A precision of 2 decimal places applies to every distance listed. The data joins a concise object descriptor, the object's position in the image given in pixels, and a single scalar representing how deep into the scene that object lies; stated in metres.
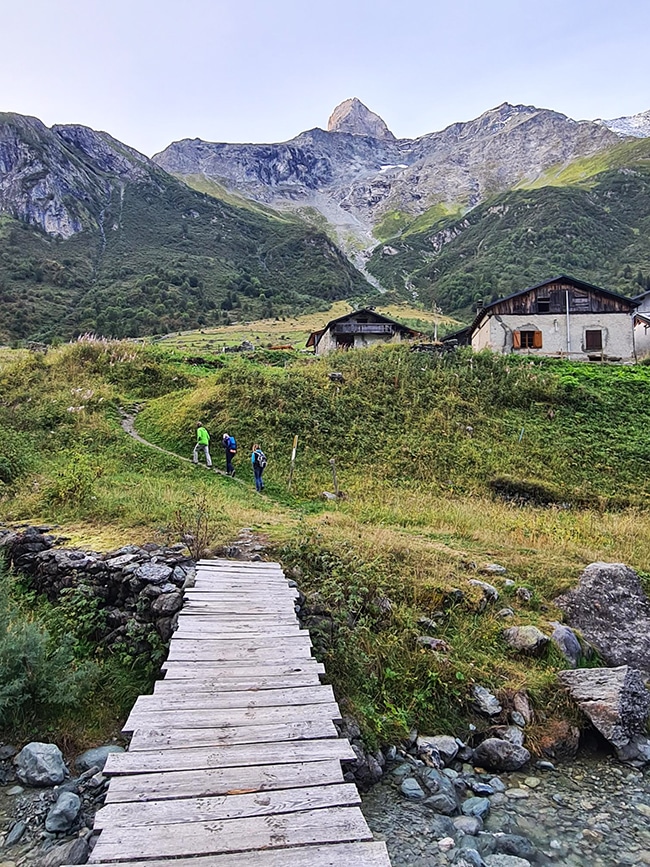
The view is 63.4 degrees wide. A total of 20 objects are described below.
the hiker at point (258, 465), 16.42
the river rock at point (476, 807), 5.20
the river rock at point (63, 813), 4.48
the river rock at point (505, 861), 4.46
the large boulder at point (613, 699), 6.51
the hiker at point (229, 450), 17.59
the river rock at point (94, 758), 5.32
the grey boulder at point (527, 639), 7.77
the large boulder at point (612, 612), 8.33
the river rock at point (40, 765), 5.08
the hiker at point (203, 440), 17.97
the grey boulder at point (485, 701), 6.74
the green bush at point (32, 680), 5.76
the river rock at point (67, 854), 3.86
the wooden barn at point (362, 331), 52.75
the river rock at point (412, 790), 5.39
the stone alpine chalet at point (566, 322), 39.84
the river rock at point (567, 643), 7.88
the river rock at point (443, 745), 6.11
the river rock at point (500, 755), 6.05
